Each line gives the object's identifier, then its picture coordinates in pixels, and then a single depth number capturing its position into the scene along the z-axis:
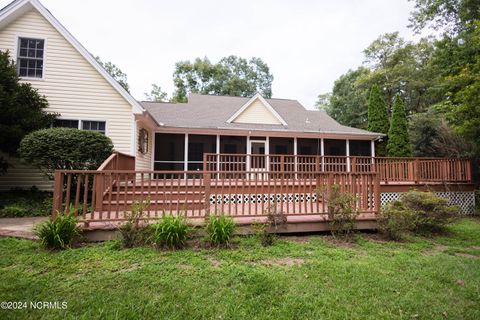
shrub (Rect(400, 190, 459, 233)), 5.25
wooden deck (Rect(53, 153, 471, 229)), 4.09
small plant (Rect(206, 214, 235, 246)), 3.89
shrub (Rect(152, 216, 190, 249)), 3.74
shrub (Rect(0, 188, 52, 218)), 6.00
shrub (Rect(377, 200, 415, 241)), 4.68
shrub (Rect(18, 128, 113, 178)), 6.06
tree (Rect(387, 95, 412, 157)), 13.40
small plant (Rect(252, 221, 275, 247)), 4.11
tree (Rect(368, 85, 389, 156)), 14.71
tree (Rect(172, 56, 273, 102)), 32.41
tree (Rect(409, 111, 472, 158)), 11.23
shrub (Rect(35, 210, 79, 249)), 3.61
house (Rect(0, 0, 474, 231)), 4.95
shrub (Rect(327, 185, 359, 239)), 4.46
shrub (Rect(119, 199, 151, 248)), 3.83
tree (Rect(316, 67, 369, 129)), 24.87
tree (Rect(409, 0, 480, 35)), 10.57
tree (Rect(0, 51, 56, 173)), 6.54
